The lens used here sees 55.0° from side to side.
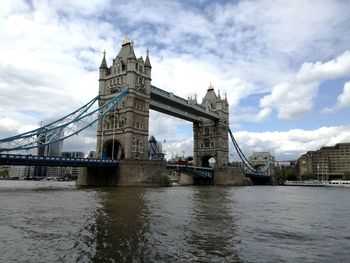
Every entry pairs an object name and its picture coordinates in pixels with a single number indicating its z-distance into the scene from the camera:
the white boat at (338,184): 111.44
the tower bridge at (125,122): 60.88
